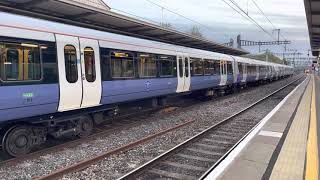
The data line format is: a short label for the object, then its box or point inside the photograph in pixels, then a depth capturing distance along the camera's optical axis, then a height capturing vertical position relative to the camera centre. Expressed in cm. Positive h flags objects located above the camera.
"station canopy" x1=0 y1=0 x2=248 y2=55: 939 +245
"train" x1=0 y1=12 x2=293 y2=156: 588 -2
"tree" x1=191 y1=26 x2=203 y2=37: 5685 +968
